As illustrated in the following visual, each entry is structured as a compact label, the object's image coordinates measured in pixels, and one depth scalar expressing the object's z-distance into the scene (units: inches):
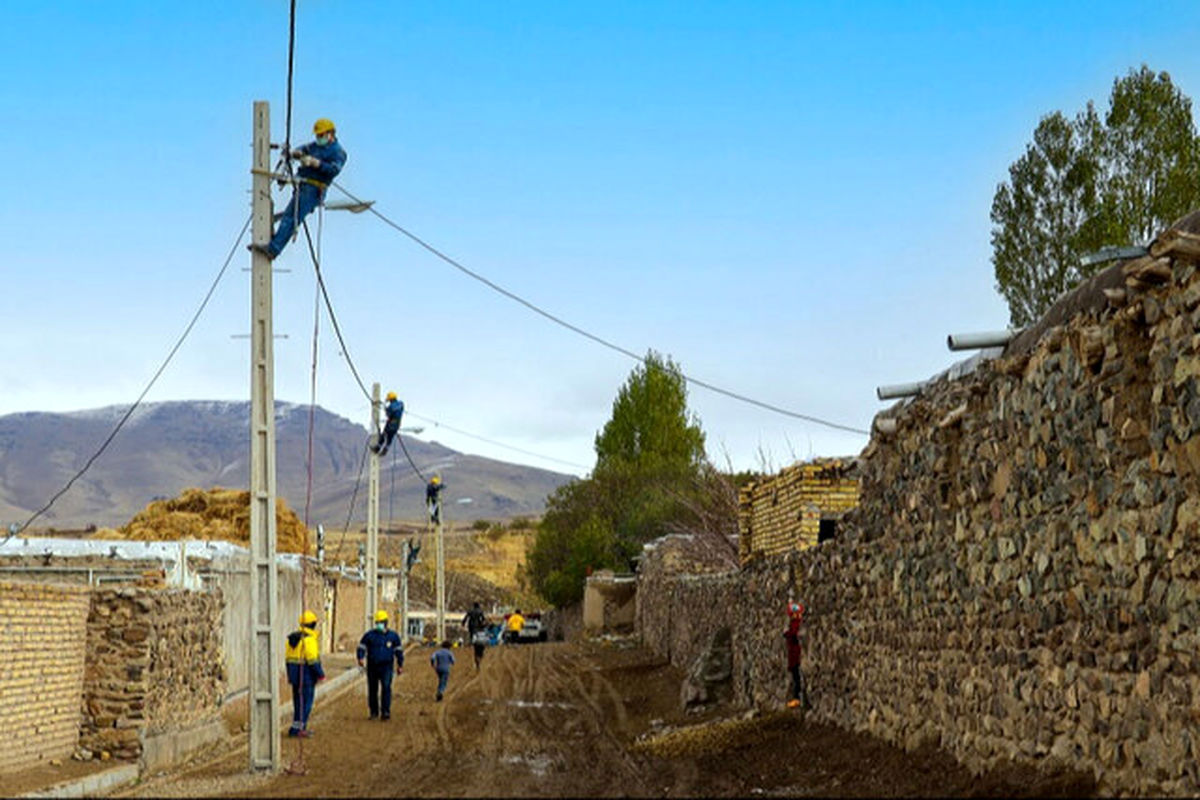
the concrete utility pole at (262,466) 655.8
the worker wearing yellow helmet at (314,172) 671.8
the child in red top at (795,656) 783.1
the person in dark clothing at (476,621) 1833.2
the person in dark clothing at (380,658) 921.5
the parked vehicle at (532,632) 2418.8
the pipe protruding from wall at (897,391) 606.9
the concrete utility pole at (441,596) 2187.5
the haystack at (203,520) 1642.5
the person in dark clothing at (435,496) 2091.5
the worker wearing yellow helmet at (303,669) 781.9
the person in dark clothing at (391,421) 1539.1
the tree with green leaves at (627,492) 2586.1
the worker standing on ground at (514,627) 2178.3
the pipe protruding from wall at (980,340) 493.4
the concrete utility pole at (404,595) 2227.5
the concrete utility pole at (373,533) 1470.2
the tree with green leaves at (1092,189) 1512.1
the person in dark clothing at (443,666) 1122.0
